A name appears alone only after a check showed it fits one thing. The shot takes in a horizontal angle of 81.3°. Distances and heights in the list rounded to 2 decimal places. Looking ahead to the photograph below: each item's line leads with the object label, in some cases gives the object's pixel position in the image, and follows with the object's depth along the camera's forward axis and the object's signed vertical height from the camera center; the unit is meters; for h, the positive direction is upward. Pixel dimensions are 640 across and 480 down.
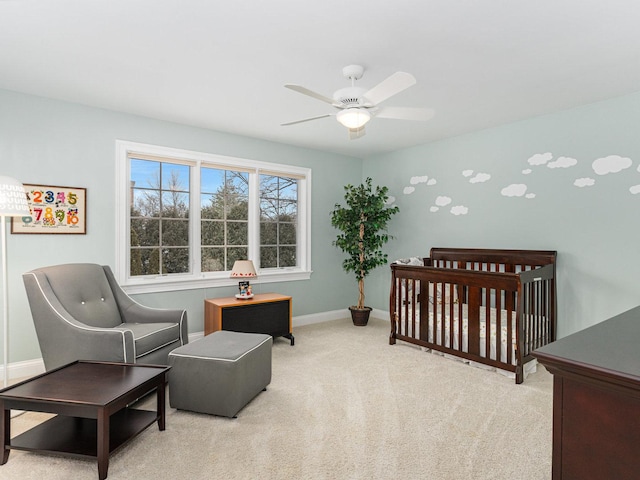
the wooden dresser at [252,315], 3.64 -0.76
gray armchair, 2.47 -0.60
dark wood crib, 3.04 -0.61
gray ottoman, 2.33 -0.88
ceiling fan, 2.15 +0.87
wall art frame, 3.09 +0.26
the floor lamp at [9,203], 2.35 +0.24
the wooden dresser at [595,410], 0.82 -0.39
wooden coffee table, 1.78 -0.81
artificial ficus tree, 4.80 +0.19
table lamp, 3.85 -0.33
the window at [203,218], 3.68 +0.26
